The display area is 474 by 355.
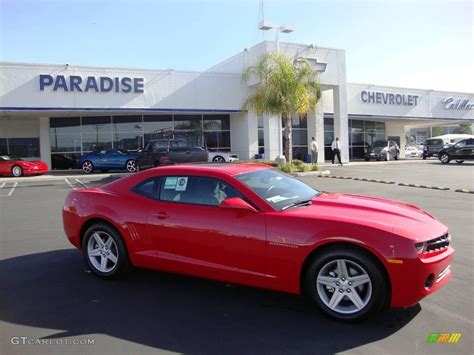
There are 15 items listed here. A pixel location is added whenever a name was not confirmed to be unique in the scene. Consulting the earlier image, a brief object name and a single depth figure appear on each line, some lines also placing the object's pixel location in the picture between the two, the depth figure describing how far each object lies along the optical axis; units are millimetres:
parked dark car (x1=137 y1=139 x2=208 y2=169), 21906
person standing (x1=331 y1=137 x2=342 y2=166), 28078
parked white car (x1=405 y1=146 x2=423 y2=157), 50109
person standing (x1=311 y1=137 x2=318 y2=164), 25938
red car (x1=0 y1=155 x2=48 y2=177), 22912
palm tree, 20875
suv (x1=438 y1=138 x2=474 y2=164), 28031
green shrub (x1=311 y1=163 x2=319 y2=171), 20841
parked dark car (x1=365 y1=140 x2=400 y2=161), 34656
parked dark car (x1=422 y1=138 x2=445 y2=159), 40812
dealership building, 23812
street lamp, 23738
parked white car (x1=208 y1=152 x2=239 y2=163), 25766
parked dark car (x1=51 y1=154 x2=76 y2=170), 28406
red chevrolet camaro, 3926
